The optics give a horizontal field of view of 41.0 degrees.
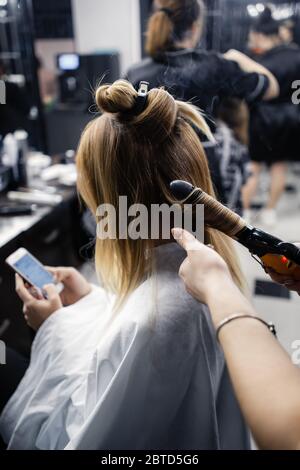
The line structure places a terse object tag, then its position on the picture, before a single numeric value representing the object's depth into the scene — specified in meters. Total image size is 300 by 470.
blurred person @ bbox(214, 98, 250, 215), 1.19
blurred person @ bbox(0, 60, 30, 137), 2.00
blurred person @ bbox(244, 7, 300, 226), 1.17
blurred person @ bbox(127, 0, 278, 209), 0.91
